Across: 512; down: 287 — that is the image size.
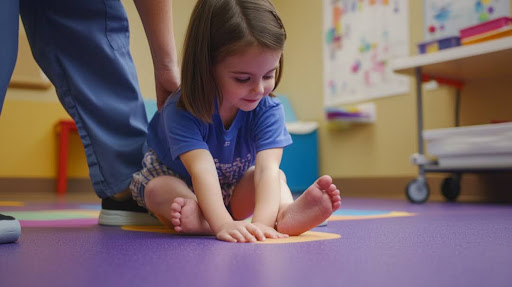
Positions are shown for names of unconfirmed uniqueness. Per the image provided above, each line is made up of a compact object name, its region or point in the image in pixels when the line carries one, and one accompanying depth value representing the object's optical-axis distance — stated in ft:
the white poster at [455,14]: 7.01
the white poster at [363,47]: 8.61
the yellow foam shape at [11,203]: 6.16
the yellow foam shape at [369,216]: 3.98
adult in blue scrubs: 3.27
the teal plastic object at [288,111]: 10.69
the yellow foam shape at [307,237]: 2.39
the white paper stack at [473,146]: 5.84
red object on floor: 10.46
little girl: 2.56
